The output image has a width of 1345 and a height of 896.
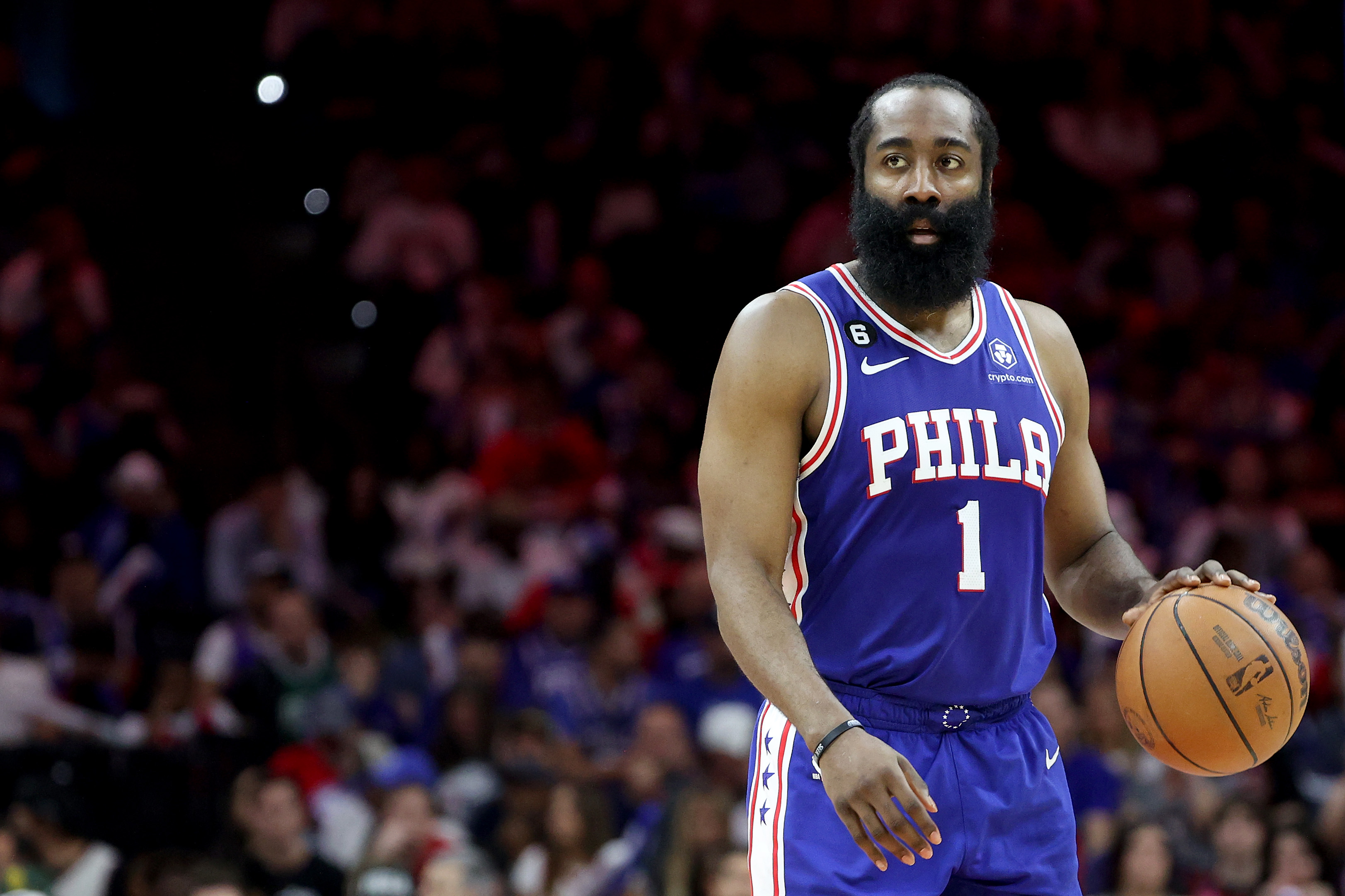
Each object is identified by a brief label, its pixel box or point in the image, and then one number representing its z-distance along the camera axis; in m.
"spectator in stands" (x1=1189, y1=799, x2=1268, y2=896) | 12.53
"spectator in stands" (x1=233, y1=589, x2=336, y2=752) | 14.65
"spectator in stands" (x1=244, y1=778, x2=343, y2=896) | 12.15
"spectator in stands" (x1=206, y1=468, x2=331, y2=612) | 17.12
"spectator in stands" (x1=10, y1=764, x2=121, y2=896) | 12.15
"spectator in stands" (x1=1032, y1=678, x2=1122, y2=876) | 12.67
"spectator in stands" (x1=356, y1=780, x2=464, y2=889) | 12.23
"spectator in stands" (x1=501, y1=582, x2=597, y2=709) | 15.27
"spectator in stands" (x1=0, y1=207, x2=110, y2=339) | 18.92
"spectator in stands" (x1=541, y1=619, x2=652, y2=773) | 14.81
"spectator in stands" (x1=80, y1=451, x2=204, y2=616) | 16.48
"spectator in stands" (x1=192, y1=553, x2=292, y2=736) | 14.61
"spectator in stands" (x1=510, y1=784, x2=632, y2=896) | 12.59
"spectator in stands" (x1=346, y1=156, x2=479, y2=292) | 20.17
